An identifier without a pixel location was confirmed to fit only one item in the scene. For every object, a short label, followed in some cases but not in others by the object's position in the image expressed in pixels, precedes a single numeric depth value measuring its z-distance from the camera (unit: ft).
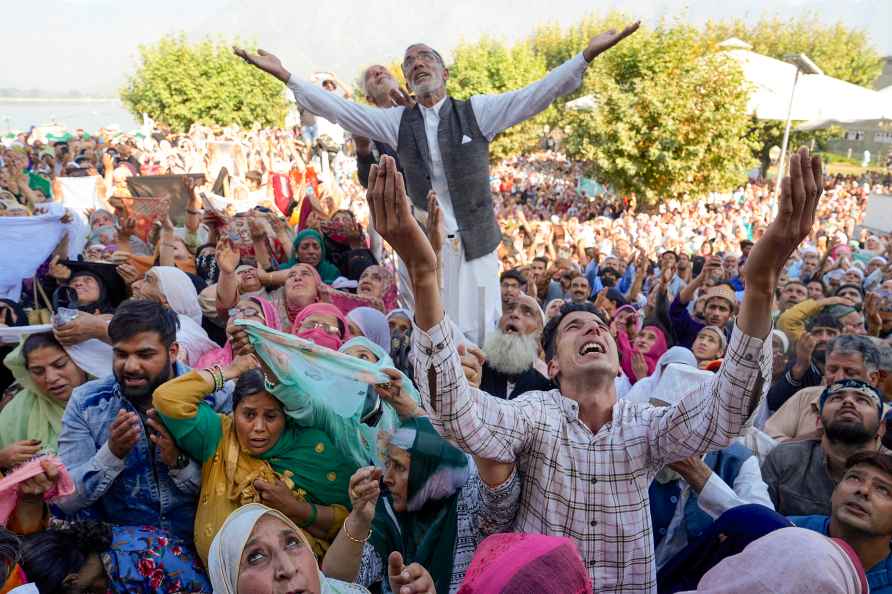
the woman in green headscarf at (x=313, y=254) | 17.46
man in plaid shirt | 5.44
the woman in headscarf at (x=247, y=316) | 11.11
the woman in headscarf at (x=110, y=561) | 6.84
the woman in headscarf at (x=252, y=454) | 7.84
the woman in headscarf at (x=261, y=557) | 5.81
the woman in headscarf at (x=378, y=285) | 15.42
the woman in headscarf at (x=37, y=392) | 9.18
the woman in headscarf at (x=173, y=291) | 13.38
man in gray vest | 11.87
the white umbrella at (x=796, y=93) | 50.11
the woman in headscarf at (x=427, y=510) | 7.60
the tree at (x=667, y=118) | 52.49
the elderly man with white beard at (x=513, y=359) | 11.37
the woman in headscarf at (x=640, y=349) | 14.55
